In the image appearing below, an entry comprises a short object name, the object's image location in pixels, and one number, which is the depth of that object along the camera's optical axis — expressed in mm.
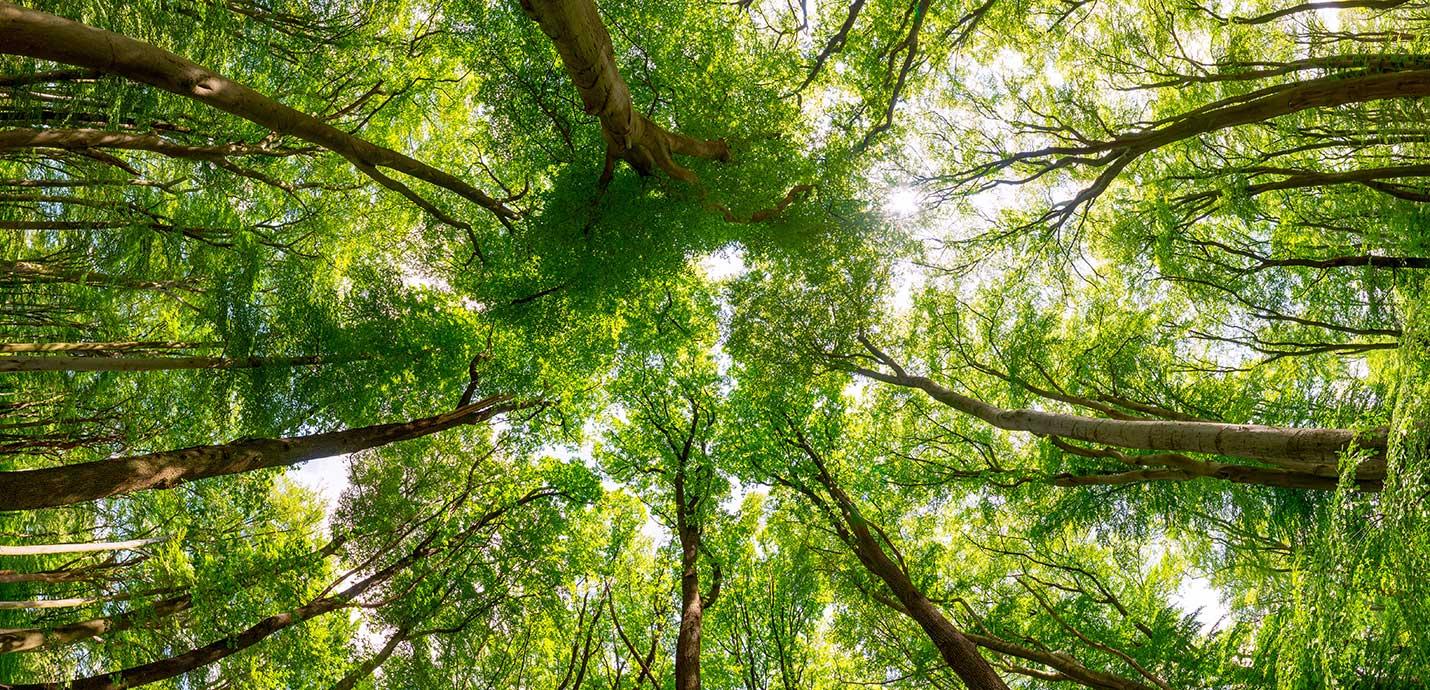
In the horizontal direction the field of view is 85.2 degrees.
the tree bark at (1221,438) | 3623
